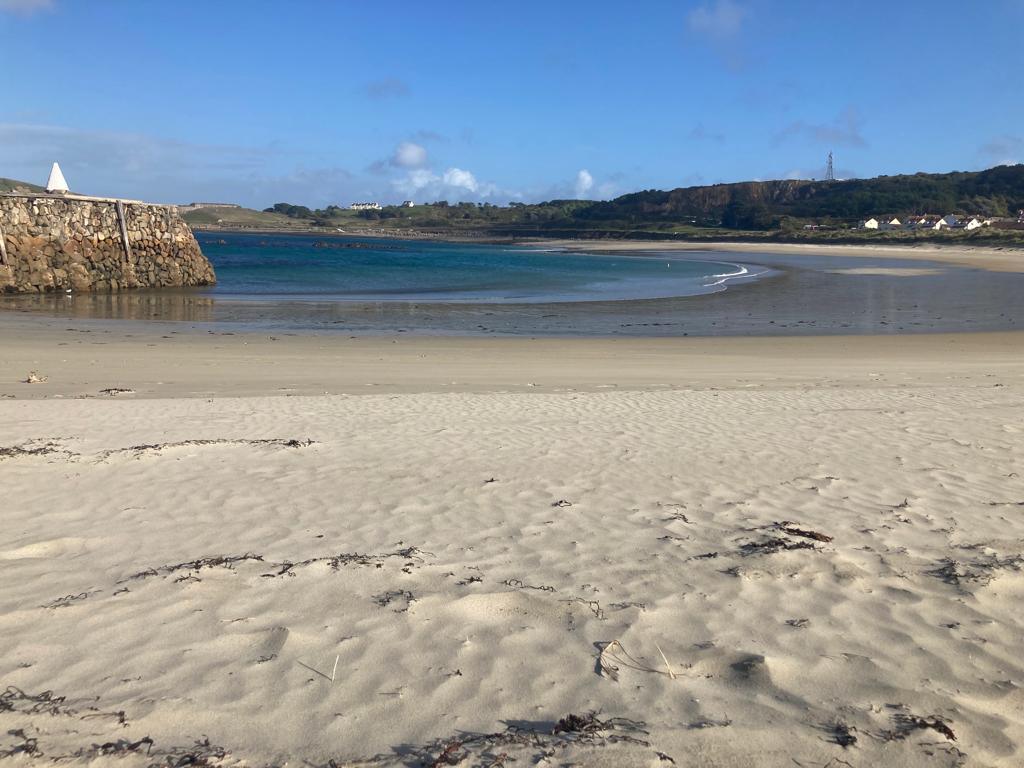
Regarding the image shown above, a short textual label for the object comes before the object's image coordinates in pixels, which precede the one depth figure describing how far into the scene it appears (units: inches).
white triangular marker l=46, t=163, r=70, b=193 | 1235.9
